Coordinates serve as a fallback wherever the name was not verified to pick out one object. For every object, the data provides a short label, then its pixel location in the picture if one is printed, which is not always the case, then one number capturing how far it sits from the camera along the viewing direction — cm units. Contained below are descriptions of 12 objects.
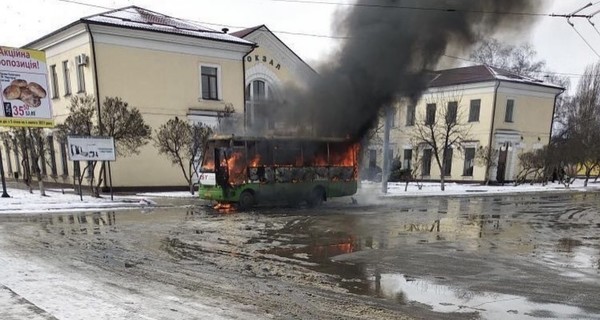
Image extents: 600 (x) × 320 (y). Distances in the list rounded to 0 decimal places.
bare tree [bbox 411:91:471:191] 2916
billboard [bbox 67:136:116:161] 1470
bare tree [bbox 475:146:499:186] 2908
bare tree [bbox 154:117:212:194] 1769
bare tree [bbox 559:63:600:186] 3131
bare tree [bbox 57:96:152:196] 1595
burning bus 1451
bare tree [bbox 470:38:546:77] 4325
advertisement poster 1445
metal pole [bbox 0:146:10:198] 1518
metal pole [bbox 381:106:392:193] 2130
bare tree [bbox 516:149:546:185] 3034
